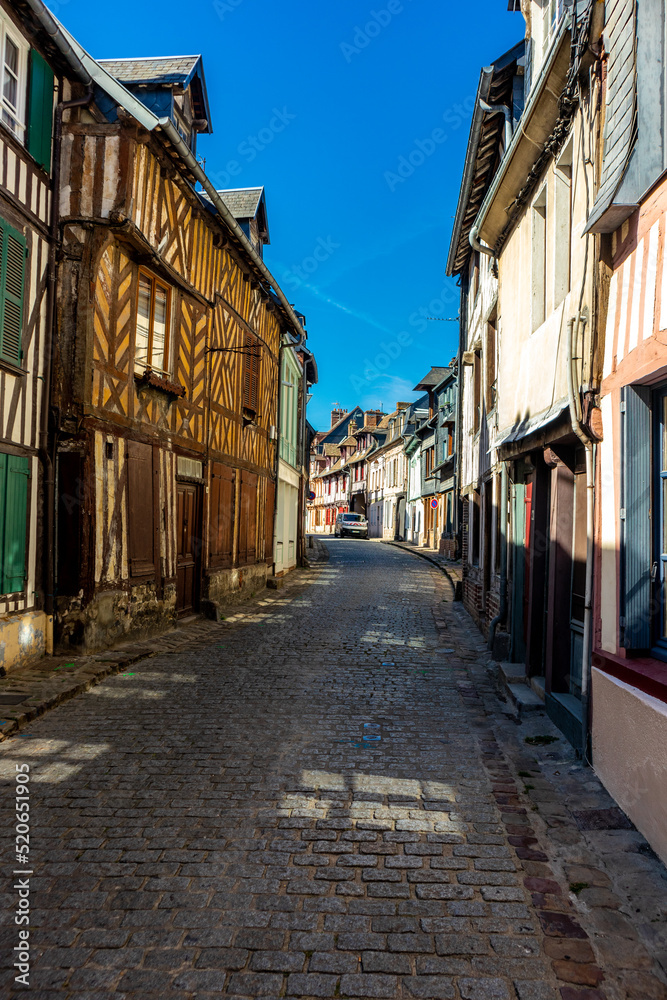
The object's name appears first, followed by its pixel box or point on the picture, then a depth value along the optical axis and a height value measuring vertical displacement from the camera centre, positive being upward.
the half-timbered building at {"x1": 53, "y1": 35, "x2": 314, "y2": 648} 7.45 +2.05
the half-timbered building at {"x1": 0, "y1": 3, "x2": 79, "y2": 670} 6.48 +1.94
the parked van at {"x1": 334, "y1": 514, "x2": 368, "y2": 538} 40.71 -0.13
